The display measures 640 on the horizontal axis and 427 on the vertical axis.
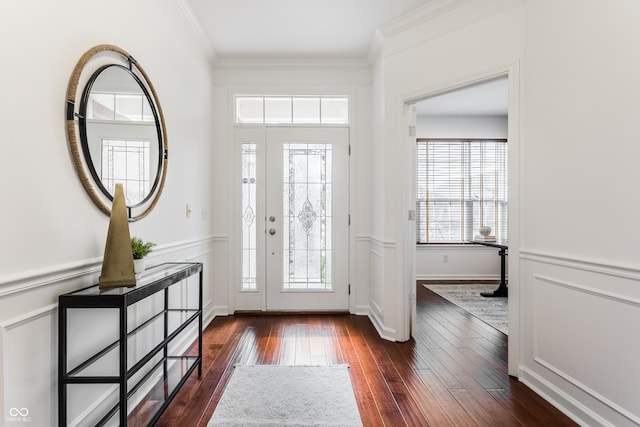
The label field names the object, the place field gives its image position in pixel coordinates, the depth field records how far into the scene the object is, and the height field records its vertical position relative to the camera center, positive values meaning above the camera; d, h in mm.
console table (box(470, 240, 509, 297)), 4820 -980
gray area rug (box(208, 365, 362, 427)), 1939 -1141
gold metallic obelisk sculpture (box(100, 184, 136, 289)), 1526 -188
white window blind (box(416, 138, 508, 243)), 5914 +493
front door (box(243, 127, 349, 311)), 3975 -80
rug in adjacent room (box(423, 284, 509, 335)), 3789 -1144
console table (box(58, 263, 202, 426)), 1427 -719
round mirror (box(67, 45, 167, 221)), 1562 +423
